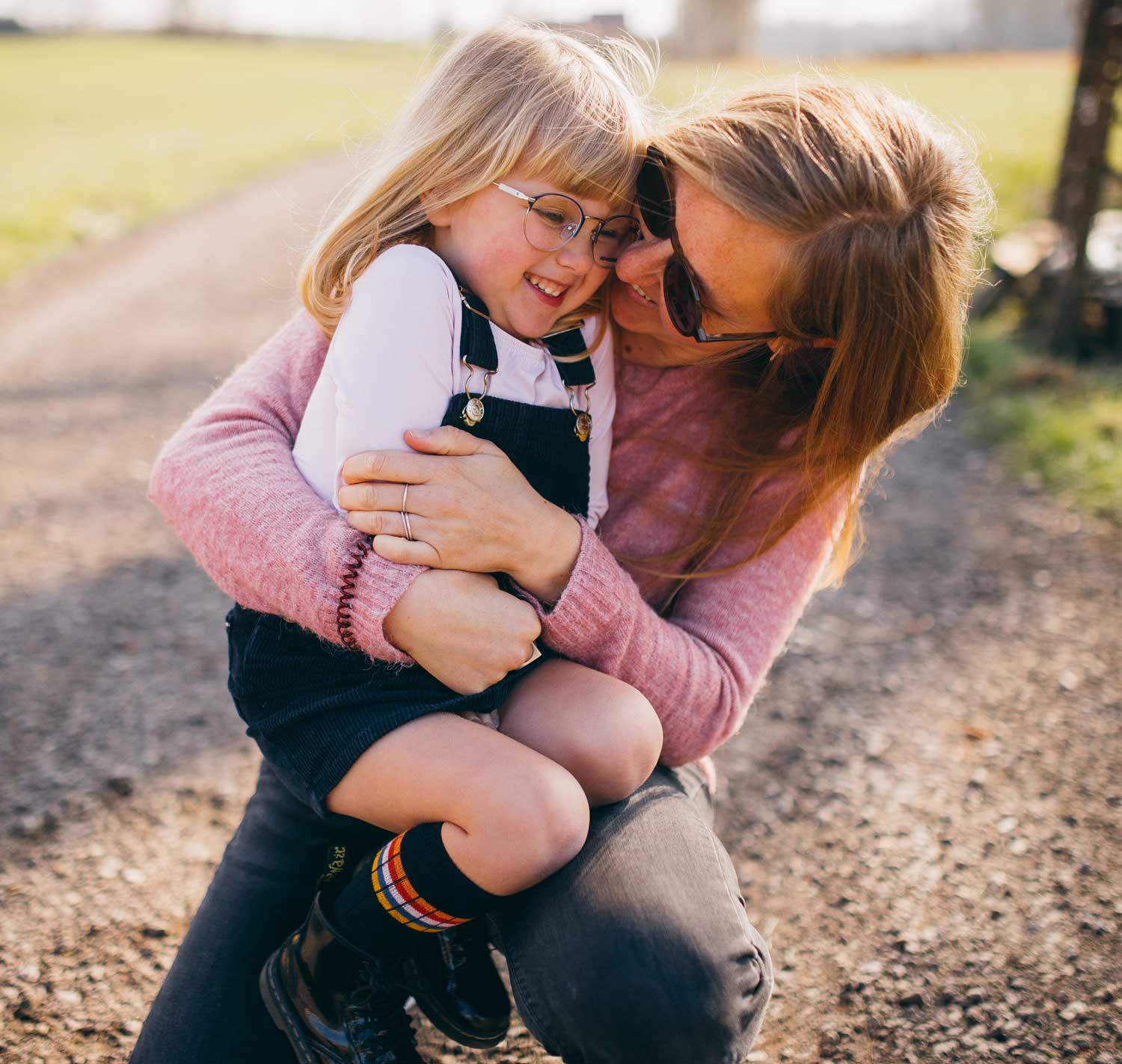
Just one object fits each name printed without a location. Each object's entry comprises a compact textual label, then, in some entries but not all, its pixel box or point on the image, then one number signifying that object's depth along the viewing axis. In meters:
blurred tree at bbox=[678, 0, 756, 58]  36.06
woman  1.37
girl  1.41
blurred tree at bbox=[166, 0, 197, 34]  39.57
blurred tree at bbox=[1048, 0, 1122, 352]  5.16
